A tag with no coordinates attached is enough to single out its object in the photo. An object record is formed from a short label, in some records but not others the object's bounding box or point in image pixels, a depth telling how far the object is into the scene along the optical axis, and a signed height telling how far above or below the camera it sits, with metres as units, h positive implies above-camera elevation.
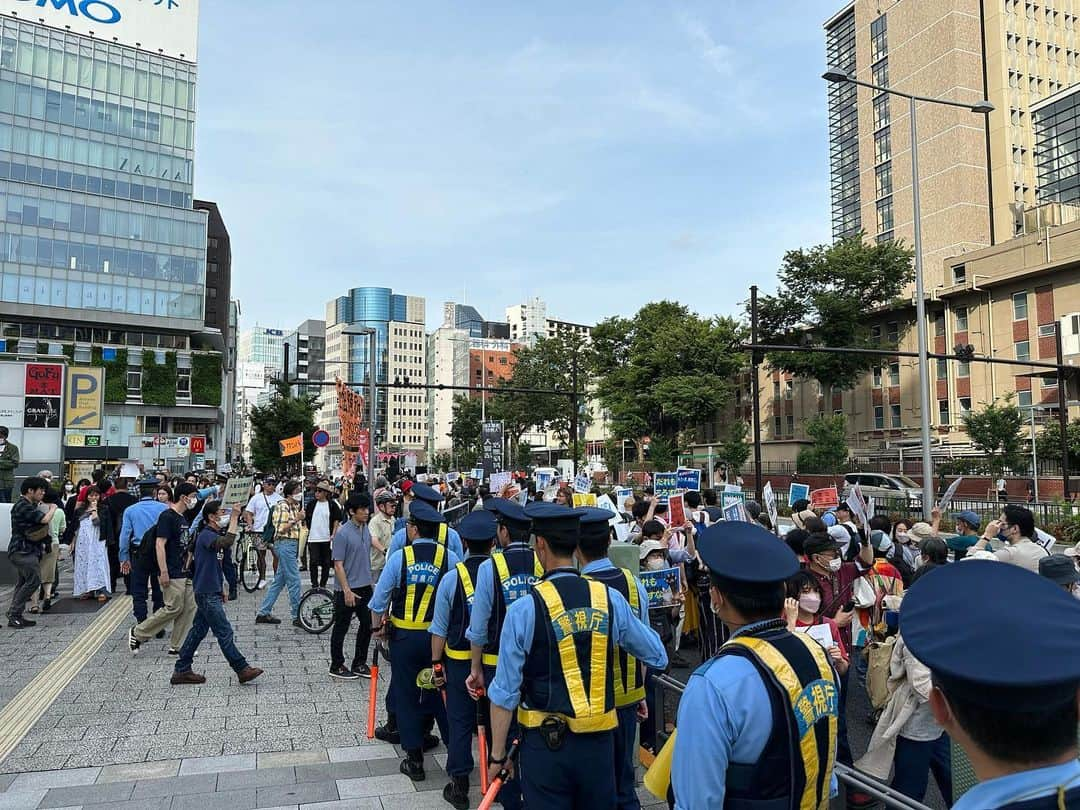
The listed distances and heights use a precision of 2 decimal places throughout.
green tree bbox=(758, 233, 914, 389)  49.38 +9.52
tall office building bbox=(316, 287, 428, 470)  161.25 +15.38
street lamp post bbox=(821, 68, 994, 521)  18.44 +2.99
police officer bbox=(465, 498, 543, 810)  4.55 -0.90
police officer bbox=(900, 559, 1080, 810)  1.47 -0.45
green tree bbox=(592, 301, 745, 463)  54.72 +5.59
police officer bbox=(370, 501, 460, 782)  5.69 -1.27
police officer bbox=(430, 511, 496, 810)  5.12 -1.33
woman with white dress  12.93 -1.75
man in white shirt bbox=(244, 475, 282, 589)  14.21 -1.20
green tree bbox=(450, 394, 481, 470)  92.50 +2.18
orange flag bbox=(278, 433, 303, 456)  22.84 +0.07
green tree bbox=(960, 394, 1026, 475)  34.12 +0.66
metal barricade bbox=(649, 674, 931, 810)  3.47 -1.56
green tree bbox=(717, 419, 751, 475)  47.38 -0.25
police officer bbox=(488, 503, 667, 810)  3.48 -1.06
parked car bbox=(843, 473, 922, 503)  30.02 -1.51
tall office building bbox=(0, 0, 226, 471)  63.81 +20.19
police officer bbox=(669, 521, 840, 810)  2.36 -0.79
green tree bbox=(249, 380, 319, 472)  63.72 +1.87
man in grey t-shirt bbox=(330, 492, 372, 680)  8.32 -1.42
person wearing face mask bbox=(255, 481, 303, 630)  11.05 -1.53
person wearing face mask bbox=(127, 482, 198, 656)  8.76 -1.49
